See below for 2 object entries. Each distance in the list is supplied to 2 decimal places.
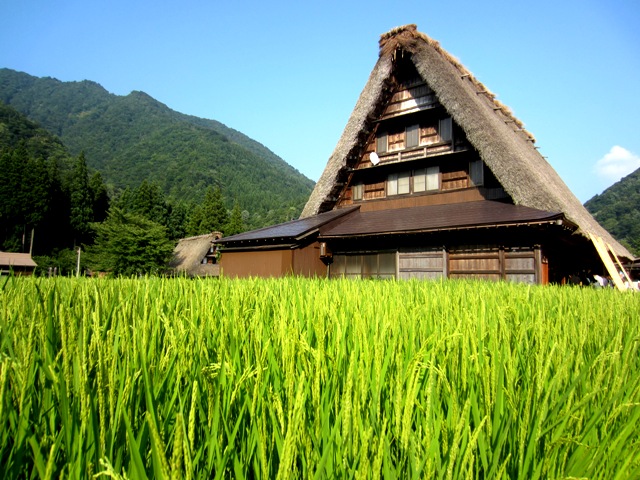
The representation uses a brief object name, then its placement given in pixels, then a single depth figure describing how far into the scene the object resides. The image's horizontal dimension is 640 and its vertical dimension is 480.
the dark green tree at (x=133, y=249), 24.59
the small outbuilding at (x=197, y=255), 31.88
